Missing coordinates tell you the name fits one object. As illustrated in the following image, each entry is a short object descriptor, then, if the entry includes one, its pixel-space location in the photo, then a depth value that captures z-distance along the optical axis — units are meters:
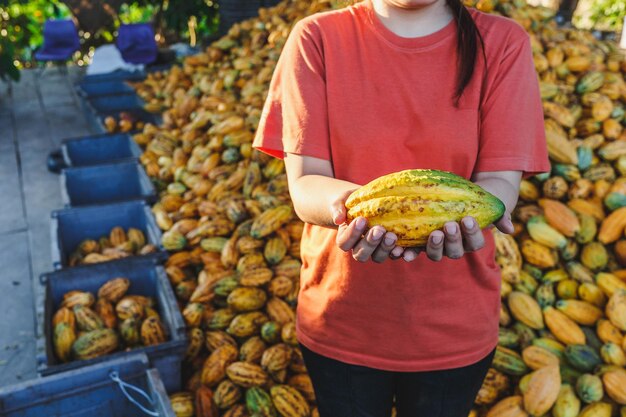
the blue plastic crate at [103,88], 6.64
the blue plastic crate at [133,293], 2.58
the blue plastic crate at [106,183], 4.35
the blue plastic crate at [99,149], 5.06
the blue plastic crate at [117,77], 6.95
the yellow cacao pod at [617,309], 2.56
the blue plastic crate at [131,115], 5.90
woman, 1.38
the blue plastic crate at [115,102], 6.43
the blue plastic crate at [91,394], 2.24
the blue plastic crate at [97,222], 3.79
